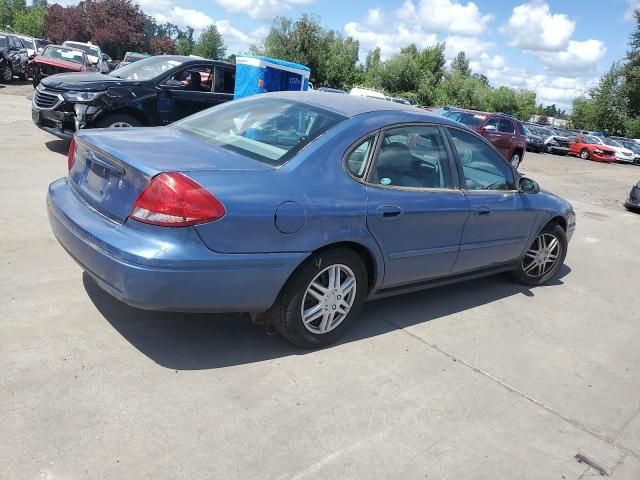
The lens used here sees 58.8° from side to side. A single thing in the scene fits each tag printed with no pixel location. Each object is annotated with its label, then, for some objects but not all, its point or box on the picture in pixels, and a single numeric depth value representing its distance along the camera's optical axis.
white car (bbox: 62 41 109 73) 20.06
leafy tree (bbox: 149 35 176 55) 64.31
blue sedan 2.97
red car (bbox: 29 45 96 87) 16.81
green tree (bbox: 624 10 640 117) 54.41
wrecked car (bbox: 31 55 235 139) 8.05
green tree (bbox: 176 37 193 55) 88.00
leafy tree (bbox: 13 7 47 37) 79.62
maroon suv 17.08
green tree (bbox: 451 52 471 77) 82.09
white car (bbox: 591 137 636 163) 33.03
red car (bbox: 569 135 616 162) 32.34
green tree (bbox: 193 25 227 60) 90.20
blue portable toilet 10.57
